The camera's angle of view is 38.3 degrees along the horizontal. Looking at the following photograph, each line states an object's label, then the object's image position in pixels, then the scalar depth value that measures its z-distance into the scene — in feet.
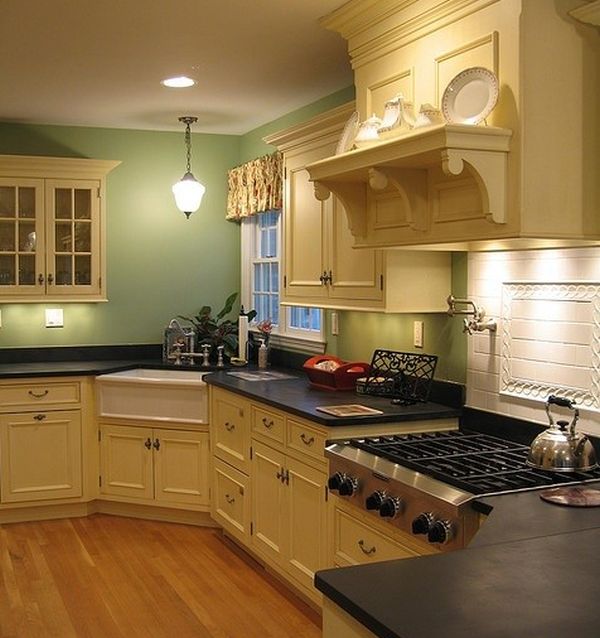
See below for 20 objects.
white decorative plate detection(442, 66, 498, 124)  8.42
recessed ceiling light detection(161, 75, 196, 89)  14.42
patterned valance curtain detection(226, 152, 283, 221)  17.25
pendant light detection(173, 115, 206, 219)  18.04
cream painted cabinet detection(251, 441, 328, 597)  11.59
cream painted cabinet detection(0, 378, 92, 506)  16.66
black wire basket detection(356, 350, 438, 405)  12.03
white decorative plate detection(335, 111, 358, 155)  11.25
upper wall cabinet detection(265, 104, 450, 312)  11.62
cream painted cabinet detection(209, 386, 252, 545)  14.21
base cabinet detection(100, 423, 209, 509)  16.34
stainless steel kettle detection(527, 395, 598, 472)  8.54
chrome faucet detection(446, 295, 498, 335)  10.93
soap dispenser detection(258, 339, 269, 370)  17.56
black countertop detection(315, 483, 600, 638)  4.54
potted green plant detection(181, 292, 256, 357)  18.61
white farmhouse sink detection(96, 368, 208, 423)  16.11
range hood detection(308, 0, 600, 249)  8.18
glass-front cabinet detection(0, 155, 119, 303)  17.67
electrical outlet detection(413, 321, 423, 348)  12.56
